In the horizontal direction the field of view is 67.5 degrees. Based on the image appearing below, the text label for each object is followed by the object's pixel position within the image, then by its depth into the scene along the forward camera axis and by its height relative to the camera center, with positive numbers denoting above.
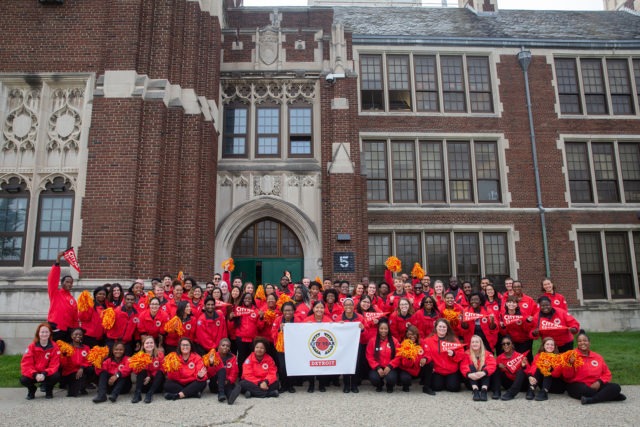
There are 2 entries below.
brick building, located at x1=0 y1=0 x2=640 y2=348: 11.66 +4.51
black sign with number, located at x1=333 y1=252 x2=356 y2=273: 14.02 +1.01
